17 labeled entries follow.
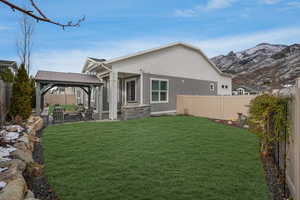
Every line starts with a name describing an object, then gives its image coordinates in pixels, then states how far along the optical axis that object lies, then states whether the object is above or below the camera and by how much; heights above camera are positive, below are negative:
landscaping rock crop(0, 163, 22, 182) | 2.37 -1.08
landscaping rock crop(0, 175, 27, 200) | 1.93 -1.08
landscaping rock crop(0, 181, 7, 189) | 2.19 -1.09
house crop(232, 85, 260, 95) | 25.37 +1.40
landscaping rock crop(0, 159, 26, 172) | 2.79 -1.07
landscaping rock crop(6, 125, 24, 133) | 4.97 -0.86
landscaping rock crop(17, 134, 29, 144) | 4.22 -1.00
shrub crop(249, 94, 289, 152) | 3.05 -0.36
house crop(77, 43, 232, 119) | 10.31 +1.60
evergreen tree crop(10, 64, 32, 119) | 6.80 +0.12
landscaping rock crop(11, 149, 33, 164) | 3.28 -1.11
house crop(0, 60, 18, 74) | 19.89 +4.22
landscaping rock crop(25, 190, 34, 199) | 2.23 -1.27
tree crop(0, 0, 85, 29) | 0.91 +0.51
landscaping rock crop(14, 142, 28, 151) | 3.78 -1.05
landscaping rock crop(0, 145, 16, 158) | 3.26 -1.02
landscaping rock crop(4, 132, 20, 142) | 4.18 -0.94
